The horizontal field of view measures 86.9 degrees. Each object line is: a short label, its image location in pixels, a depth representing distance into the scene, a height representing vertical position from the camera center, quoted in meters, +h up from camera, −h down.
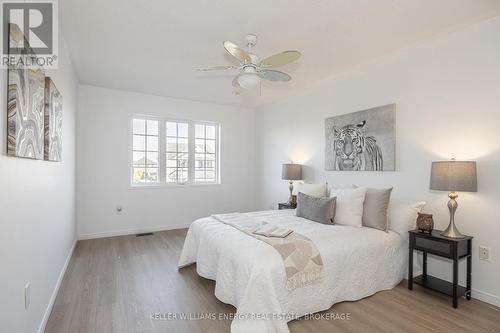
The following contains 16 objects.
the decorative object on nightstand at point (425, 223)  2.60 -0.57
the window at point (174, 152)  4.93 +0.24
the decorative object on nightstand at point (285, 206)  4.37 -0.70
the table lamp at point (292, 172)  4.43 -0.13
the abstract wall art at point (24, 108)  1.36 +0.33
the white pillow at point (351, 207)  2.94 -0.49
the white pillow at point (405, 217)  2.79 -0.55
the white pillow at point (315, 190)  3.63 -0.36
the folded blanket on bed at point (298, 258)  2.09 -0.77
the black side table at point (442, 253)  2.33 -0.81
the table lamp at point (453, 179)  2.30 -0.12
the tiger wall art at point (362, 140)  3.20 +0.33
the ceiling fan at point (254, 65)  2.21 +0.90
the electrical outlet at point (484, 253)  2.43 -0.81
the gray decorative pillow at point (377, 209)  2.84 -0.49
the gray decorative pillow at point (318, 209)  3.05 -0.53
